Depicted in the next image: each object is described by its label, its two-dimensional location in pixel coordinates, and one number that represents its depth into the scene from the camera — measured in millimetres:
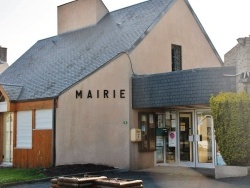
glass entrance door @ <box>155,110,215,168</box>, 17766
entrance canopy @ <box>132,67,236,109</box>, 15844
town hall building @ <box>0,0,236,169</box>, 17641
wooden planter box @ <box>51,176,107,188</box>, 6297
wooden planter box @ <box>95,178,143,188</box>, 6098
